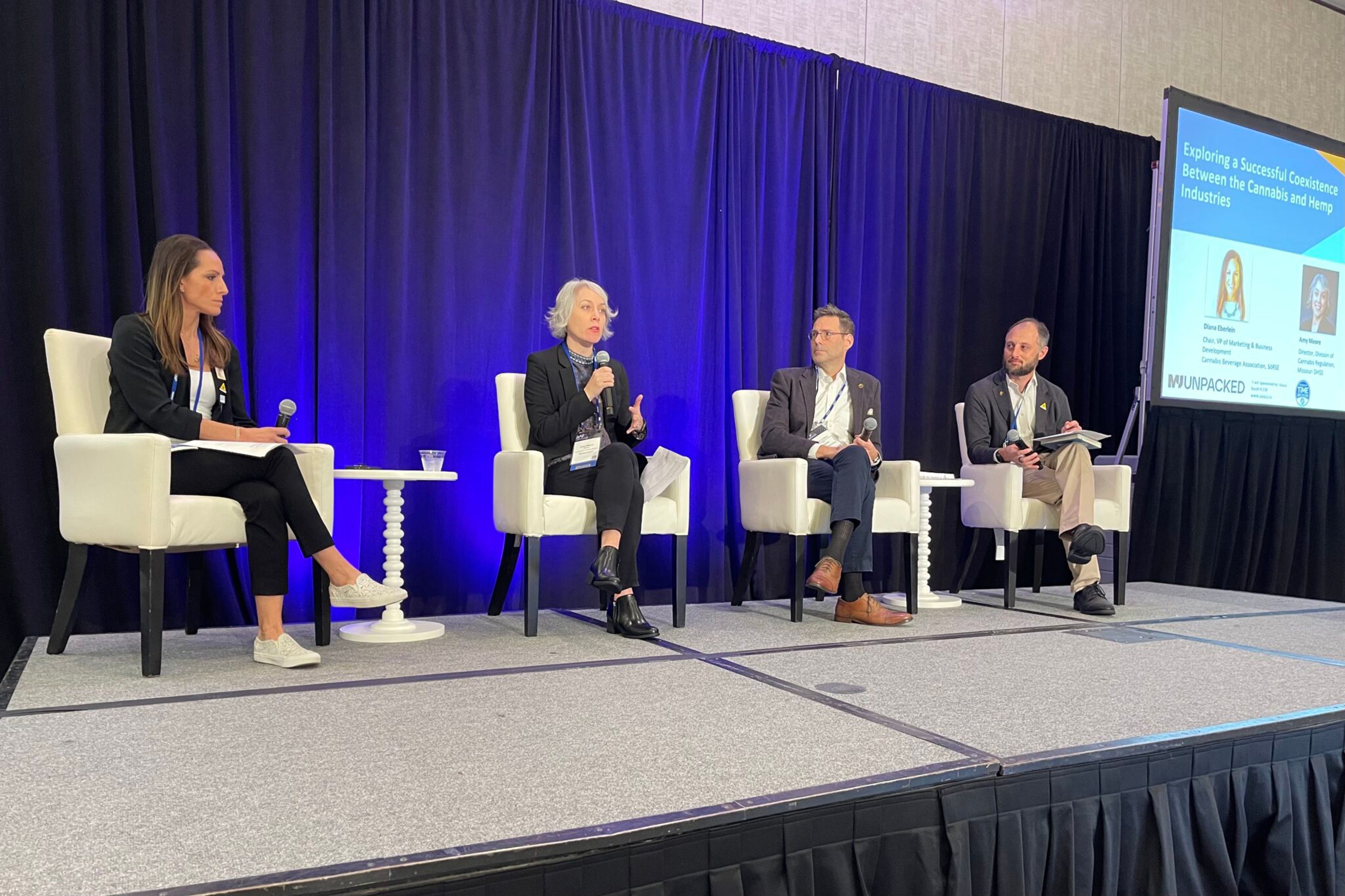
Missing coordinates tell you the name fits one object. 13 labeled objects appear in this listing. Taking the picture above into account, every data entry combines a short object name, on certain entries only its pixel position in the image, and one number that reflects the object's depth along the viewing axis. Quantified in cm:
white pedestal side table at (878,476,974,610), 383
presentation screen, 441
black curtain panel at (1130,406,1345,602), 520
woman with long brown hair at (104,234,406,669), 239
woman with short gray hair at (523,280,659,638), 297
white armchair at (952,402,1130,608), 381
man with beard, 372
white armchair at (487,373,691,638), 294
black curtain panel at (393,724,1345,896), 139
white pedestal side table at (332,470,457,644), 287
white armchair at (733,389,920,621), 333
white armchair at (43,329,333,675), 227
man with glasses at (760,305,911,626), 329
